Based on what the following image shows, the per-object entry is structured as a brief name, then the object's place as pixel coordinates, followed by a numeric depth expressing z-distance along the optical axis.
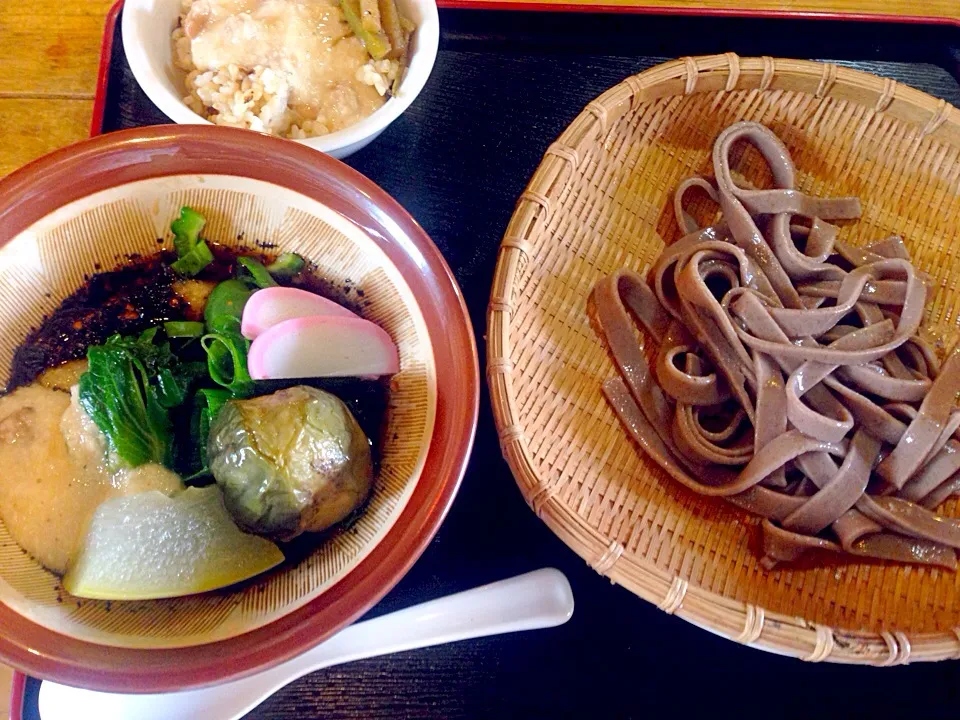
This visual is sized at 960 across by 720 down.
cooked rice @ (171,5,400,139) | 0.36
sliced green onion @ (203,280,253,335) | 0.32
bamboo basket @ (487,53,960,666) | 0.34
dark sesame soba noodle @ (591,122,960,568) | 0.38
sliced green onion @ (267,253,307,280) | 0.33
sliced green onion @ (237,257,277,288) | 0.33
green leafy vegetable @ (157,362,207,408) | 0.32
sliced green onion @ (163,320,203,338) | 0.33
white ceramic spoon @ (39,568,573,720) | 0.33
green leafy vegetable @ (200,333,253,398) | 0.32
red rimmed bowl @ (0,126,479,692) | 0.28
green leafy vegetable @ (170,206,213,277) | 0.32
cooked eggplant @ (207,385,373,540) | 0.30
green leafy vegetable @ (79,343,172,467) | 0.30
